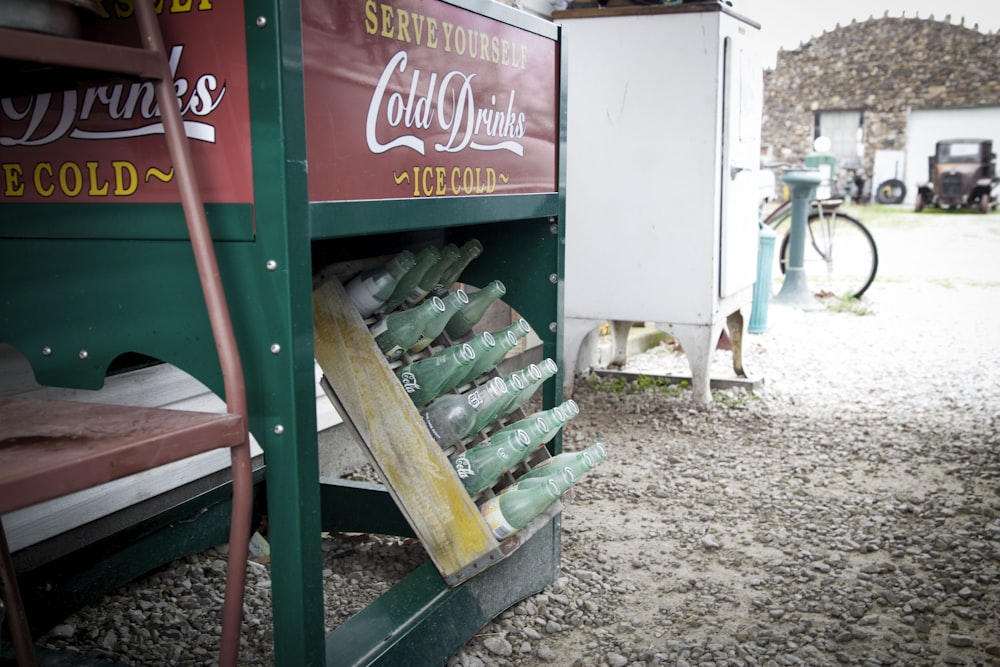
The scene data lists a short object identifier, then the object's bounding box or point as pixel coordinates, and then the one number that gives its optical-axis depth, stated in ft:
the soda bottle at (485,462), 6.15
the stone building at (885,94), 75.77
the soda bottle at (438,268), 7.14
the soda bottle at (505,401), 6.47
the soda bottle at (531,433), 6.42
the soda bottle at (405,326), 6.31
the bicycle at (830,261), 25.22
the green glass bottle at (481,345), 6.48
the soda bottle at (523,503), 6.15
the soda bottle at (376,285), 6.18
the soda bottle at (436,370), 6.32
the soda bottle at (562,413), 6.70
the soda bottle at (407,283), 6.60
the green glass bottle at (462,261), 7.36
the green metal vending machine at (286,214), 4.33
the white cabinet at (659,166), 12.26
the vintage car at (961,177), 59.31
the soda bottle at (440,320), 6.51
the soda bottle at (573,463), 6.52
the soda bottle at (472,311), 7.17
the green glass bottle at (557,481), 6.33
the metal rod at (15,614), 4.56
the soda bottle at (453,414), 6.29
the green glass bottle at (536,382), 6.77
